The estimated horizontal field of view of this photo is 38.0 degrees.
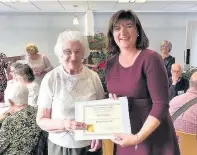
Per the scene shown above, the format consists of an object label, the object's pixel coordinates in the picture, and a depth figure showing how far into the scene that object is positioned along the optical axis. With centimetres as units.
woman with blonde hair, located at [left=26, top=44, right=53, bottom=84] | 452
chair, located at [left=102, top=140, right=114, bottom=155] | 231
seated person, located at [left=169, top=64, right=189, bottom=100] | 367
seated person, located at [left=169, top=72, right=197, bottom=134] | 216
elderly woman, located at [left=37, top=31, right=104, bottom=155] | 144
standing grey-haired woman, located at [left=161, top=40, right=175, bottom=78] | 440
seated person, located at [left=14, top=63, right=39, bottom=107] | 328
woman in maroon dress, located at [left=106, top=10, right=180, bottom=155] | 127
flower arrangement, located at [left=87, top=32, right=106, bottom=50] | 421
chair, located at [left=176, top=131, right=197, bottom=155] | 203
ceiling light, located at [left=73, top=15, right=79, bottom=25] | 853
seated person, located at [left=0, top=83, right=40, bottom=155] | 204
